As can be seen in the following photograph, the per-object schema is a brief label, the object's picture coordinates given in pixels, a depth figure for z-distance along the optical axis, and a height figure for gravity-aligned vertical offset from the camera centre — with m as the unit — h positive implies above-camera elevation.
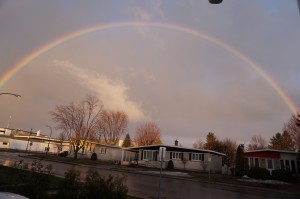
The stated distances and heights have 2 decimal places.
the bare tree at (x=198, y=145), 111.50 +12.51
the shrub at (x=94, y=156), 62.25 +2.68
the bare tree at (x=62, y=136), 80.12 +9.04
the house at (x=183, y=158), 47.84 +2.95
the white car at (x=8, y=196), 5.08 -0.65
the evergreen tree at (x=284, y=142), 66.75 +10.13
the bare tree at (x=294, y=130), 59.94 +11.72
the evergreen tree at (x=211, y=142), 85.38 +11.06
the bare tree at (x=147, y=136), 86.69 +11.52
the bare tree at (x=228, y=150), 81.12 +8.47
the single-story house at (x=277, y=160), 40.16 +3.14
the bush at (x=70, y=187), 9.36 -0.77
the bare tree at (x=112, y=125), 83.19 +13.61
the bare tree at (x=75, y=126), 60.58 +9.31
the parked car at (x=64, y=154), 74.16 +3.17
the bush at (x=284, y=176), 35.44 +0.68
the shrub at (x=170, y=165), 47.75 +1.39
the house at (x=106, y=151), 65.75 +4.23
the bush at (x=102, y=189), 9.38 -0.72
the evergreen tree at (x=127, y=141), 97.20 +10.47
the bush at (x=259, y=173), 36.94 +0.81
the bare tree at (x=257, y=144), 96.06 +12.69
